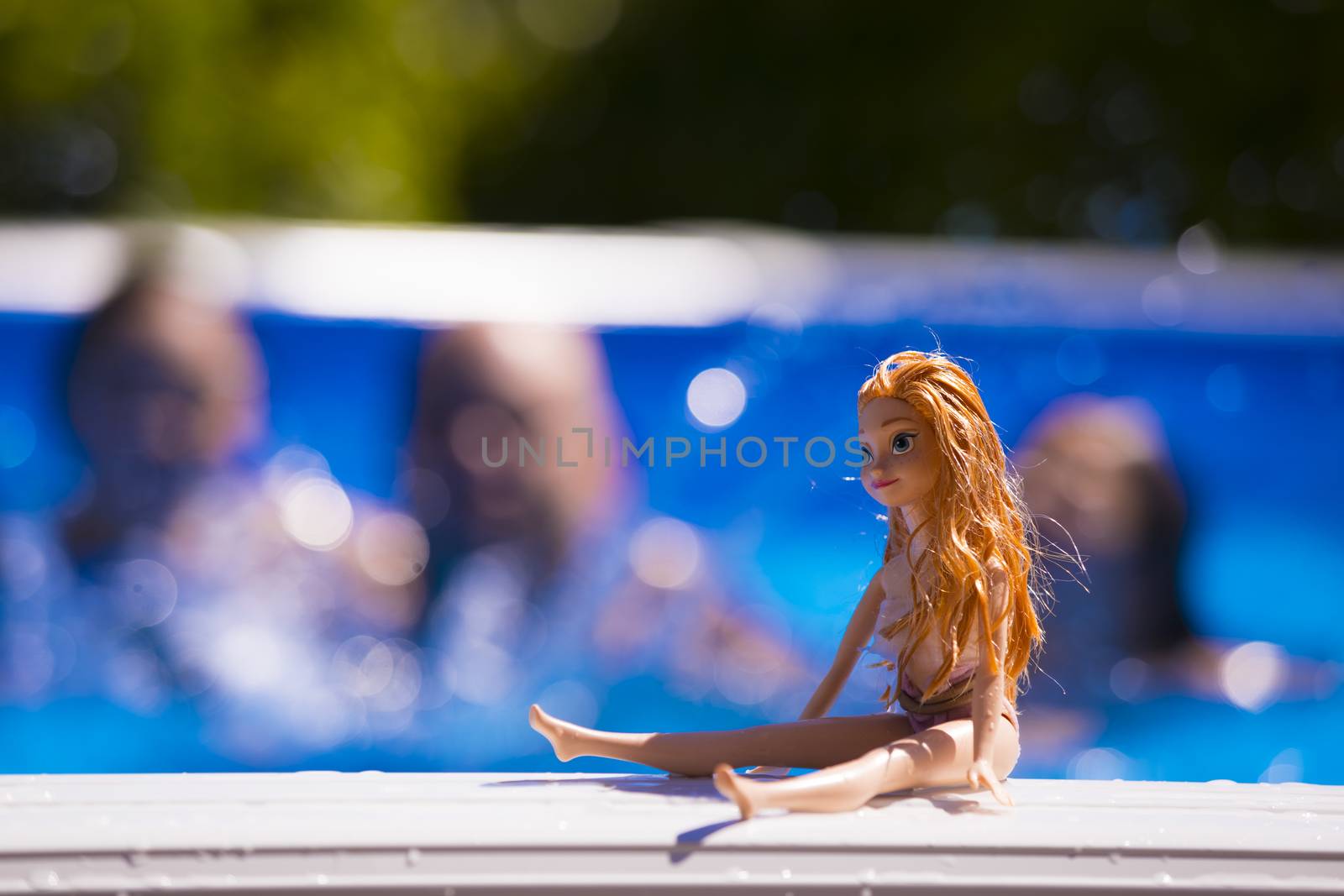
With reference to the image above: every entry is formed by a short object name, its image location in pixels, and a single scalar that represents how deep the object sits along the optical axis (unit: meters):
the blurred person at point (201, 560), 4.48
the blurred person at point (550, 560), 4.59
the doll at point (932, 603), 1.70
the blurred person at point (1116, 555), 4.52
